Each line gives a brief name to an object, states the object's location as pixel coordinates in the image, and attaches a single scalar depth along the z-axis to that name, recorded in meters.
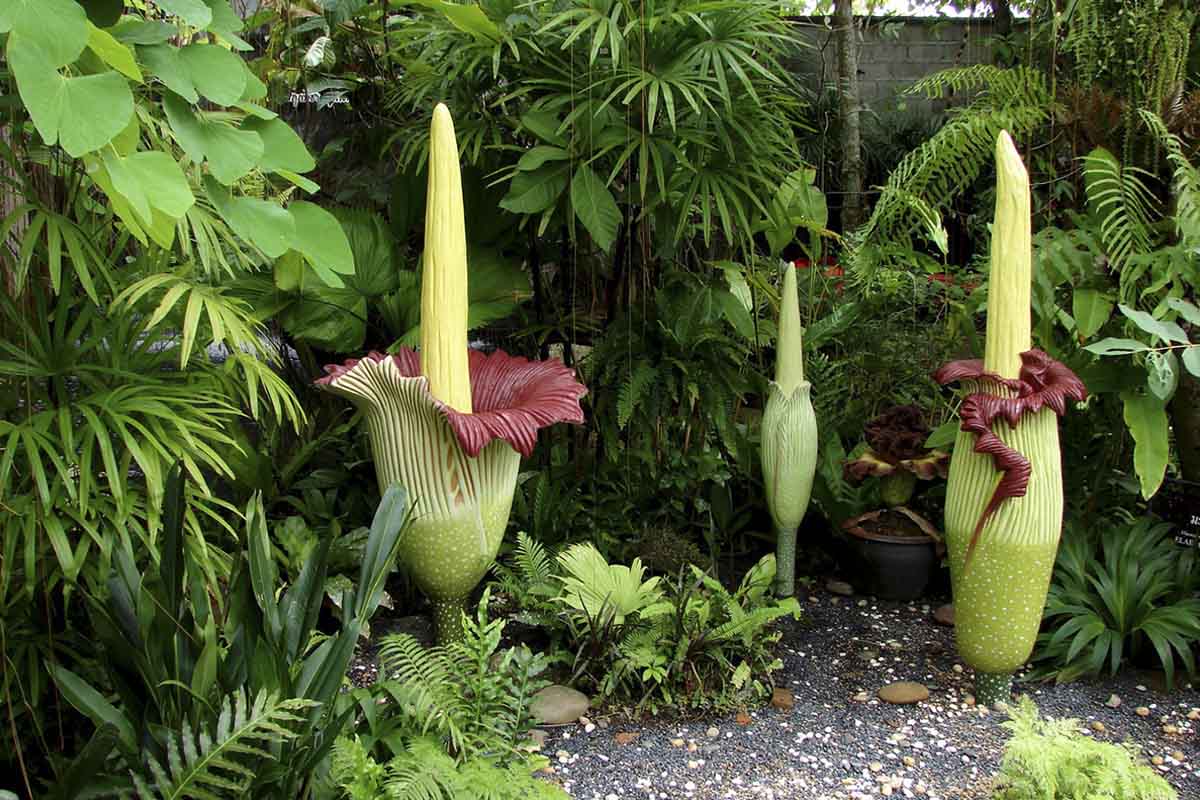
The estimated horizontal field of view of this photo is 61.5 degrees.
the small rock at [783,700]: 2.25
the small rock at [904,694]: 2.26
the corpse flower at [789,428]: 2.60
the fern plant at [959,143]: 2.69
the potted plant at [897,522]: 2.71
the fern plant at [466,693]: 1.86
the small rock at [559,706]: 2.16
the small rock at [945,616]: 2.65
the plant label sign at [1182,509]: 2.60
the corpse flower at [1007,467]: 2.04
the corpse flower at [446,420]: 1.98
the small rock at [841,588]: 2.84
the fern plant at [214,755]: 1.32
